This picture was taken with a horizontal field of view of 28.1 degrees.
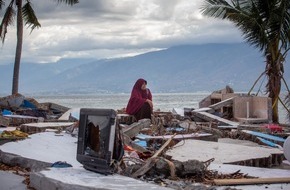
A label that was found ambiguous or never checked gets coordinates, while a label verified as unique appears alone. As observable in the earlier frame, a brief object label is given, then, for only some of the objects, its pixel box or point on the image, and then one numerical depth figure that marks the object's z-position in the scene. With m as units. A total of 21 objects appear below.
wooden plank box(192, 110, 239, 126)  19.14
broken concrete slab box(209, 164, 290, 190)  7.96
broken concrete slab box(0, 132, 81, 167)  9.40
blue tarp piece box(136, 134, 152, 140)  12.59
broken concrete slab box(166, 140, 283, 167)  9.72
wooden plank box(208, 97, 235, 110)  21.76
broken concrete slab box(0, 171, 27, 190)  7.85
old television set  7.22
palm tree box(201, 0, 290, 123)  22.03
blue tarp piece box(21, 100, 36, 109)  22.83
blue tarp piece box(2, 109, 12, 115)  19.95
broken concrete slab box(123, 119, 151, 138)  12.71
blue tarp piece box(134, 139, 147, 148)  11.77
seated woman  17.55
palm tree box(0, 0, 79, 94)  26.19
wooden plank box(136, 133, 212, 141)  12.45
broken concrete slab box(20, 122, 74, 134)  13.95
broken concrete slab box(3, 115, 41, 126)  17.03
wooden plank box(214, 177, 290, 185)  7.05
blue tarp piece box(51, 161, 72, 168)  8.08
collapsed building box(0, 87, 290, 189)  7.40
